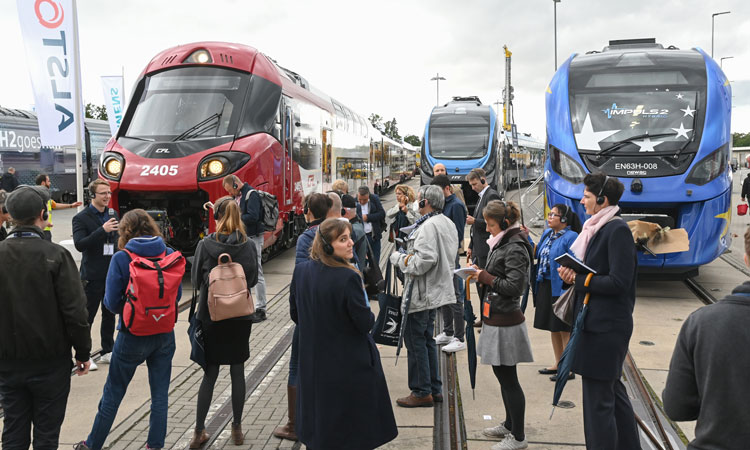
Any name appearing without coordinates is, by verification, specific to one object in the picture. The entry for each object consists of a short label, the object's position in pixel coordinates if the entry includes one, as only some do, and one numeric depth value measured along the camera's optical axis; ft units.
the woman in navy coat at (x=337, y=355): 11.64
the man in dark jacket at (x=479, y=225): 24.31
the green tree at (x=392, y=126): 369.96
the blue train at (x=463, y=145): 66.80
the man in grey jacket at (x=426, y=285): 17.25
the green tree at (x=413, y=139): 460.06
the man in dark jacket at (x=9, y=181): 59.72
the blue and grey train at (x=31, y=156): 82.84
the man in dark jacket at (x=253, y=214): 27.32
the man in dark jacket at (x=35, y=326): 11.94
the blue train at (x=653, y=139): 29.78
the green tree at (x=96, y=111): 181.78
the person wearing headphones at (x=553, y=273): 19.17
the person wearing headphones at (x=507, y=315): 14.80
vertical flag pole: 43.39
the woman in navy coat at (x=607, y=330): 12.67
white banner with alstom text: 41.37
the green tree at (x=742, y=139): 535.19
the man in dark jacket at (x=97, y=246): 20.42
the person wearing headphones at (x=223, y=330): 15.33
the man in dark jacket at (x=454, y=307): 22.67
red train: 32.76
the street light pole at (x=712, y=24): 162.40
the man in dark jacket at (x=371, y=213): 32.22
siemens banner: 65.77
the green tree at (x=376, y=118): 326.55
